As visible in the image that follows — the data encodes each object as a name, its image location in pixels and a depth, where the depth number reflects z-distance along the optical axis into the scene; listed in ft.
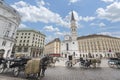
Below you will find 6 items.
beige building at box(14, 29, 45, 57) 112.11
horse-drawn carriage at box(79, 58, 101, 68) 27.82
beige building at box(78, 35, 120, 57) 158.57
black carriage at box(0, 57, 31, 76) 16.17
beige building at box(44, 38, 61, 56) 199.54
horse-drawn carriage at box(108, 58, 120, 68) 27.19
